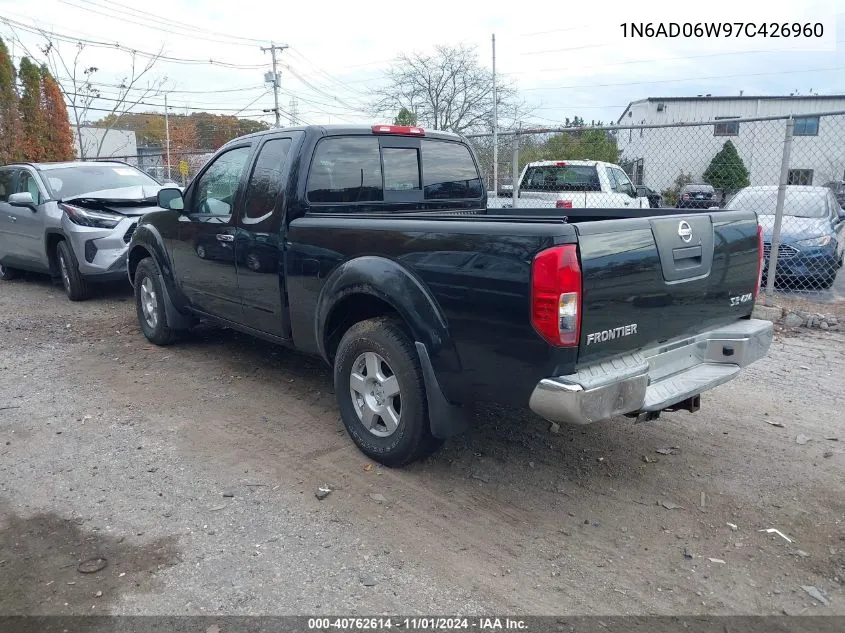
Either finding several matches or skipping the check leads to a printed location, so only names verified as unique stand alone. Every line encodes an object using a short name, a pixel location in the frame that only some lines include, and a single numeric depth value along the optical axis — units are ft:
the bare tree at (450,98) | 115.75
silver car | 28.07
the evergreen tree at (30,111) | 57.06
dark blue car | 28.99
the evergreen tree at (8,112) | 54.65
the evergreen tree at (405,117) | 102.27
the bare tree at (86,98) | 73.46
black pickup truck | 10.09
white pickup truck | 36.22
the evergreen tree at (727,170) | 55.62
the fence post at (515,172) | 29.86
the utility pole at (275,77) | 124.16
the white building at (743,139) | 82.84
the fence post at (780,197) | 23.98
